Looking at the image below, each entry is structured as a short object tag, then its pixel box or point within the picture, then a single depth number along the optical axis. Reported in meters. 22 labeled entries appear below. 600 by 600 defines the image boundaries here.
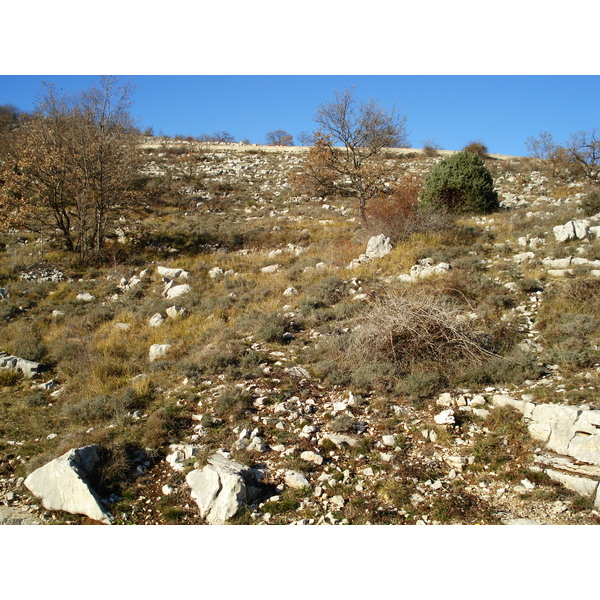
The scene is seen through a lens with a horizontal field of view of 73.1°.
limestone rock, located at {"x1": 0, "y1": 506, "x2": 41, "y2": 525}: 3.57
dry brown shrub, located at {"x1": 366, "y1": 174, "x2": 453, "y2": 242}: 11.88
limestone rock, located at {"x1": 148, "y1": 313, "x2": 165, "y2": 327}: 8.70
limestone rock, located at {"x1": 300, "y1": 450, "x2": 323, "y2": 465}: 4.22
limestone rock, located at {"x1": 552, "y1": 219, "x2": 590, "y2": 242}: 9.90
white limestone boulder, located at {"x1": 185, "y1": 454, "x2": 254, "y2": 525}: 3.56
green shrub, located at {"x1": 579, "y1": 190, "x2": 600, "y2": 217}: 11.83
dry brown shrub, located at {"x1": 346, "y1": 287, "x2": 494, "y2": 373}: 5.70
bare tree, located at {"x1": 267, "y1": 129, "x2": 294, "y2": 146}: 56.35
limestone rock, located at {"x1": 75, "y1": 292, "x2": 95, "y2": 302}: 10.98
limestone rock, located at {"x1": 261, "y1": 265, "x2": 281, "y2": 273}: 11.80
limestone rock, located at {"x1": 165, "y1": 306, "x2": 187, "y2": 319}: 8.95
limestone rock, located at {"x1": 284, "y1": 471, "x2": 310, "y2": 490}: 3.88
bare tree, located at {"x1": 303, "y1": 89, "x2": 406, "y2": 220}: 14.20
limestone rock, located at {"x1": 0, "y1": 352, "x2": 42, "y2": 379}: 7.05
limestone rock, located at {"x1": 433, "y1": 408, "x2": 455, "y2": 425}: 4.59
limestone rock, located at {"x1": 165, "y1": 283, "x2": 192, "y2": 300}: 10.43
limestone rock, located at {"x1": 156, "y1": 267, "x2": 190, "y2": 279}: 11.72
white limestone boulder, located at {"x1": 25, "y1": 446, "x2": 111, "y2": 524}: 3.68
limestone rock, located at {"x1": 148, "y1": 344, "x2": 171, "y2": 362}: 7.17
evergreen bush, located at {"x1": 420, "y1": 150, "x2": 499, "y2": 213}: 14.75
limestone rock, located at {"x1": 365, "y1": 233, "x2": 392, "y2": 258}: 11.01
